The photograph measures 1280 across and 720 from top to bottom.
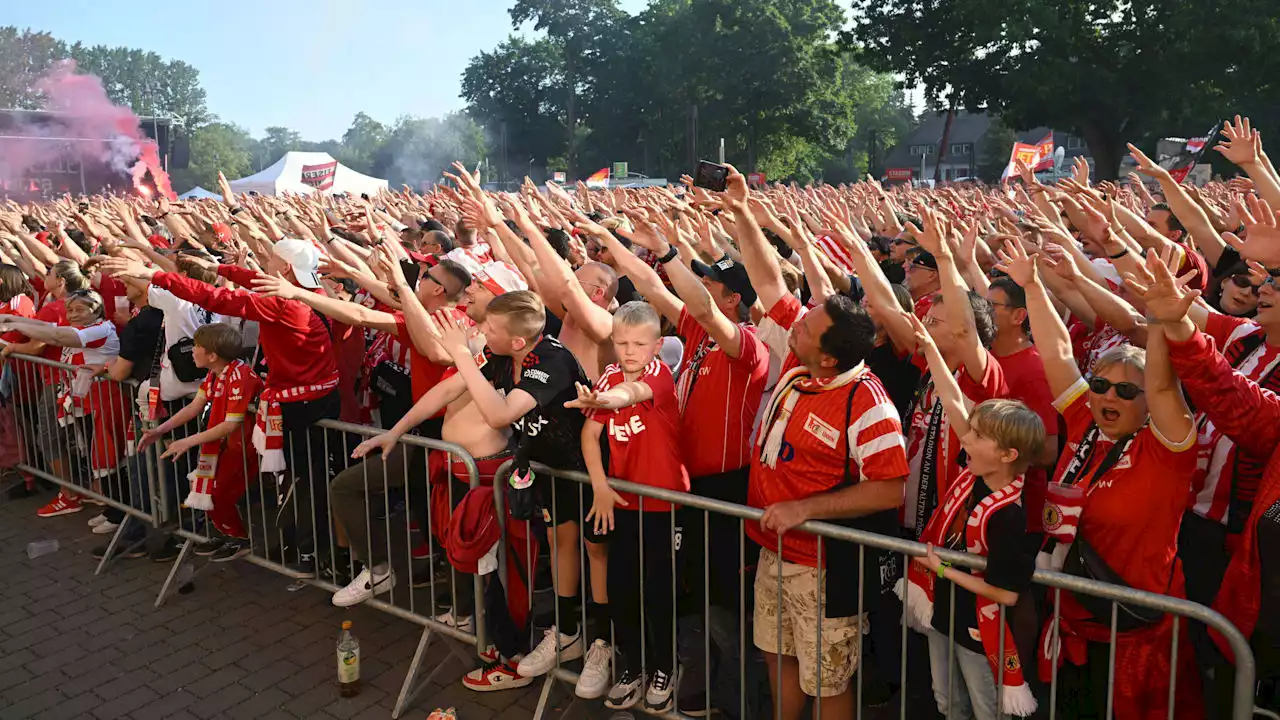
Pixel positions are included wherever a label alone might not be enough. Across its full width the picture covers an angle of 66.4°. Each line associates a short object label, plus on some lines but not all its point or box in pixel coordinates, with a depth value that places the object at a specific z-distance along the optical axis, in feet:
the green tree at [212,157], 351.67
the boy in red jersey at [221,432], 19.88
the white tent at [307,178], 129.80
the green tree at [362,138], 566.35
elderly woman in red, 10.94
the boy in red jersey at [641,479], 14.07
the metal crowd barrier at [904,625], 9.29
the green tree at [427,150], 355.77
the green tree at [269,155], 561.84
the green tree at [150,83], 474.90
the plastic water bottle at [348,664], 16.33
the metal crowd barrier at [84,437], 22.94
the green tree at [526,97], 263.29
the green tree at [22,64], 294.87
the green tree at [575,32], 252.21
